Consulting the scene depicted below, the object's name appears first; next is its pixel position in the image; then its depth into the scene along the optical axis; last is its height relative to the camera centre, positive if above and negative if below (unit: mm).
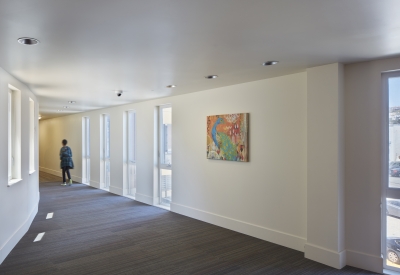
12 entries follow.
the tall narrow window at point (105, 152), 9555 -603
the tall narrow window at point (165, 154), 6969 -502
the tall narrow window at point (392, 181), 3576 -581
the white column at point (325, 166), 3719 -425
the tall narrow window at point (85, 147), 10891 -519
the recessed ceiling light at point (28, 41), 2793 +893
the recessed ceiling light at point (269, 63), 3656 +883
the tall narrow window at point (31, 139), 6293 -118
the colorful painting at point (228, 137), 4965 -64
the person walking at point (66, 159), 10422 -903
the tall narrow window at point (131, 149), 8430 -447
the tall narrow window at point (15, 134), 4858 -8
